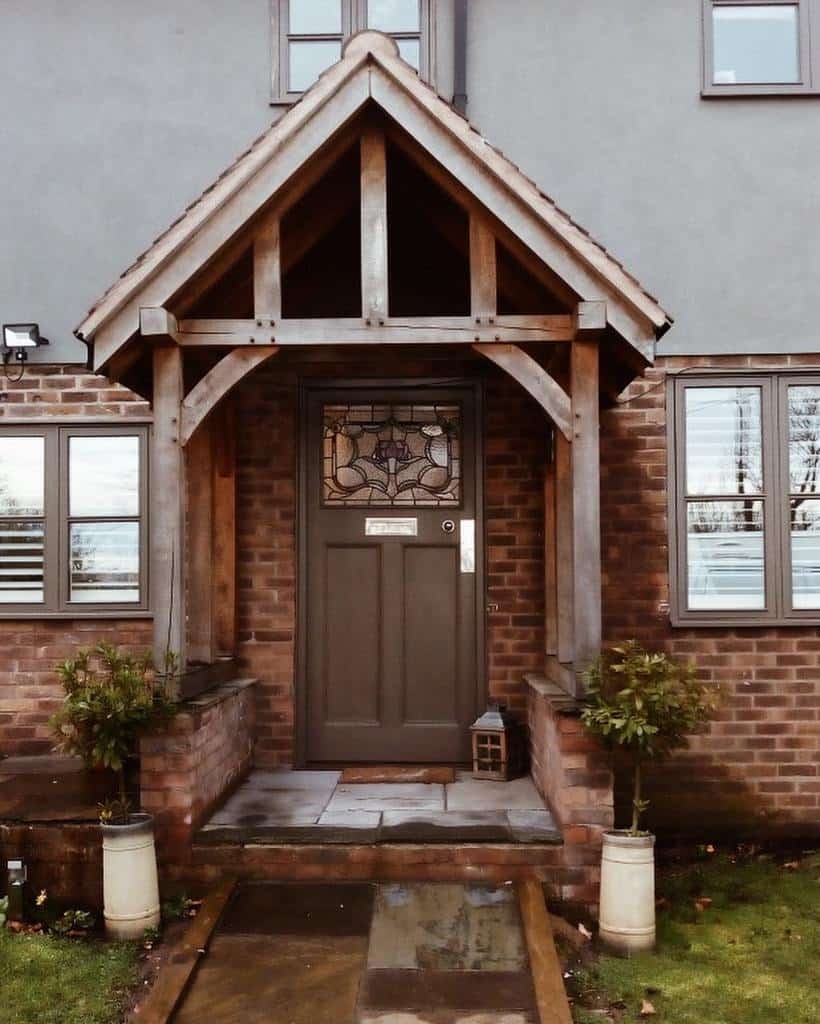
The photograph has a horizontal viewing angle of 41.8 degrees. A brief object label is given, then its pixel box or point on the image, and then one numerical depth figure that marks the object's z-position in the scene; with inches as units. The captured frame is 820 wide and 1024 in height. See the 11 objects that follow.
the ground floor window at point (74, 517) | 291.0
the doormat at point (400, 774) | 272.7
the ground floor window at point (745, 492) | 282.4
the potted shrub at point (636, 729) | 199.0
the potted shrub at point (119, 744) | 201.3
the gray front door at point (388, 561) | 290.5
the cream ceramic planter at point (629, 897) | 198.5
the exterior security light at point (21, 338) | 285.6
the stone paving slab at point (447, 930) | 184.5
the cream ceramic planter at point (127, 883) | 200.7
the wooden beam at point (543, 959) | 165.8
